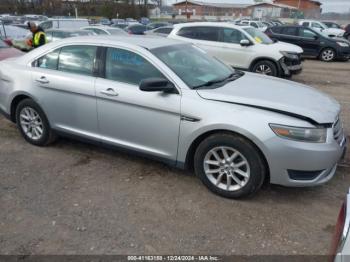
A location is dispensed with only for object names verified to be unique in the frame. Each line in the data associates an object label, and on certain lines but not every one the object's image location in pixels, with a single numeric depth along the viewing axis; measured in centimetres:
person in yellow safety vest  951
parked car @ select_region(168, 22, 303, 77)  957
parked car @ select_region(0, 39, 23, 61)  751
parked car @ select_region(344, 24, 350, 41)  2006
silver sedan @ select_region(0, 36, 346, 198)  317
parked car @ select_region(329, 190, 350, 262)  150
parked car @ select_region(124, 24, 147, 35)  2234
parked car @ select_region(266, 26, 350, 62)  1502
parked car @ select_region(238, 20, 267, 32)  2820
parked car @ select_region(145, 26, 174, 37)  1520
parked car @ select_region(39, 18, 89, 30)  1850
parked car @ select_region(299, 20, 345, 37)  2435
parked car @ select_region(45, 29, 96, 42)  1338
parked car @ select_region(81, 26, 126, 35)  1530
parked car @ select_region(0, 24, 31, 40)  1628
